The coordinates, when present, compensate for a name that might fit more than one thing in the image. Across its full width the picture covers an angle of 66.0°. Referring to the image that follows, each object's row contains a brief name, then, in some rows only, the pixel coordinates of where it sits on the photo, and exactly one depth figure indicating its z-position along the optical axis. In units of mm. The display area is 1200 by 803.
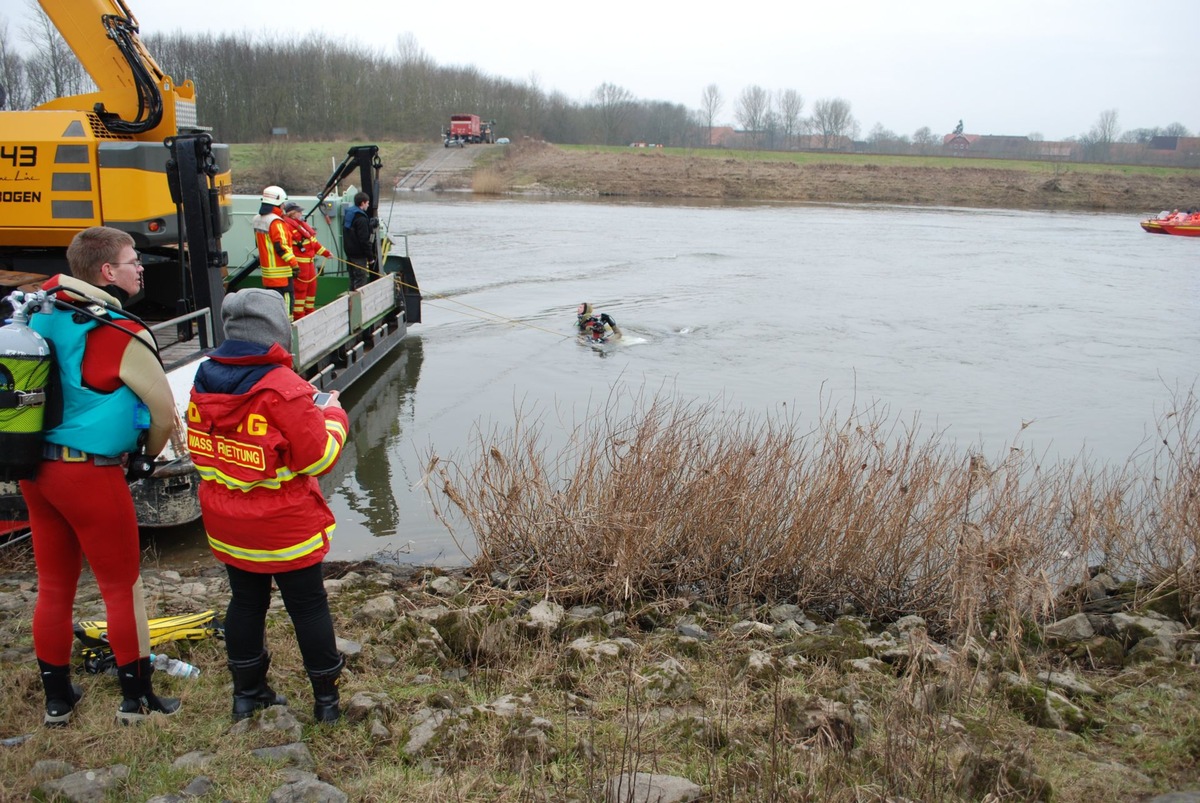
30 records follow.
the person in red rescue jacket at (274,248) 9953
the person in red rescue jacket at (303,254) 10359
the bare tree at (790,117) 117438
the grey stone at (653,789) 3133
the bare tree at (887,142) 106919
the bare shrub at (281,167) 46312
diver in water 14984
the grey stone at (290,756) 3402
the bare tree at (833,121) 117000
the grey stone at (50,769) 3164
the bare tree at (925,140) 112338
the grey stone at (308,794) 3104
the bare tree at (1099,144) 95112
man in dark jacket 12852
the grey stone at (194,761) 3312
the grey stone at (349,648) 4388
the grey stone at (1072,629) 5273
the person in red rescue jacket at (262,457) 3240
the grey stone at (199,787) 3164
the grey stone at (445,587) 5795
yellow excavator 7562
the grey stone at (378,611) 5012
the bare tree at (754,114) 120188
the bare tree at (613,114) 86500
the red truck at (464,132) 66188
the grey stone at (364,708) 3746
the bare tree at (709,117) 112438
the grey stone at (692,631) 5191
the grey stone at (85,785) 3066
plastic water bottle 4027
